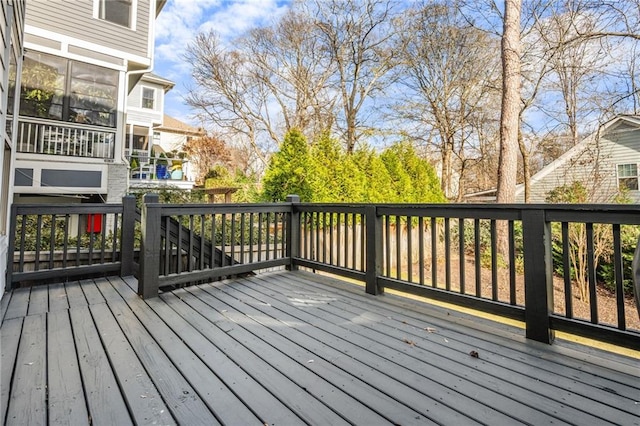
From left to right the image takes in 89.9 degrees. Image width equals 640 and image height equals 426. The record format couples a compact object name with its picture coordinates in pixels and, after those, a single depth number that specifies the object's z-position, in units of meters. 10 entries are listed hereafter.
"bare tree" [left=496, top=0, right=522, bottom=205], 7.44
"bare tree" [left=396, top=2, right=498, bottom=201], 11.08
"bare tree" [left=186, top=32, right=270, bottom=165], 12.59
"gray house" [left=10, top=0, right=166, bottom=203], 6.96
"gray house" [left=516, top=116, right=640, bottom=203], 8.71
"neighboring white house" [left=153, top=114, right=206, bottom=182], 18.52
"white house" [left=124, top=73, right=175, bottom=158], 14.51
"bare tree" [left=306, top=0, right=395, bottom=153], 11.08
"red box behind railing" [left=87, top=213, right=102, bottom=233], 8.12
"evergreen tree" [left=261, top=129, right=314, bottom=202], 6.43
